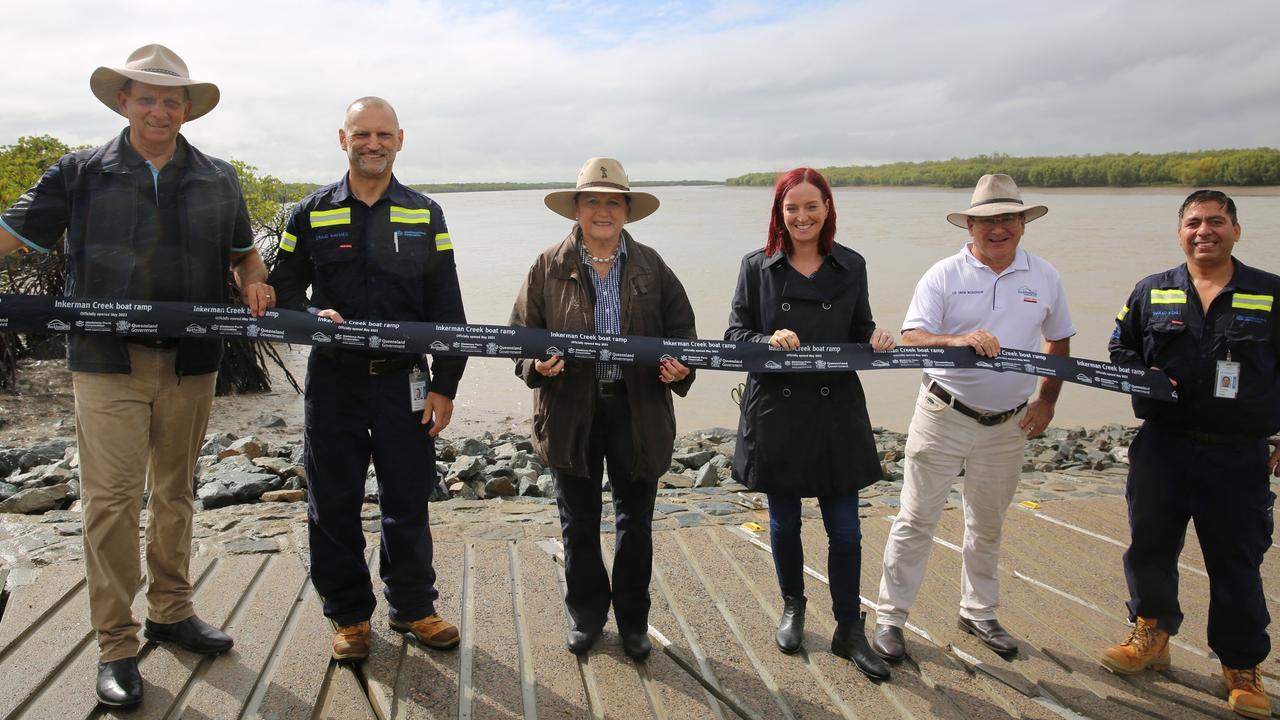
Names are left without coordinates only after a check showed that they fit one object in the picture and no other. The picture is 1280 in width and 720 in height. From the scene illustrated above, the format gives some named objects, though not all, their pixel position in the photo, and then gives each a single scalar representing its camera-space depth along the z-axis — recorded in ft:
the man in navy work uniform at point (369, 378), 11.55
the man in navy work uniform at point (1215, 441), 11.59
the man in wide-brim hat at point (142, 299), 10.70
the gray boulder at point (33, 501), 19.40
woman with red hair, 11.98
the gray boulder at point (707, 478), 23.79
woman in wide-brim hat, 11.76
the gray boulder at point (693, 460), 27.48
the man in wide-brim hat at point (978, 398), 12.47
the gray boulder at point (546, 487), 22.41
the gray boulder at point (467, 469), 23.43
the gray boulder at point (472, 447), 28.99
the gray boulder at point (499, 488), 22.11
